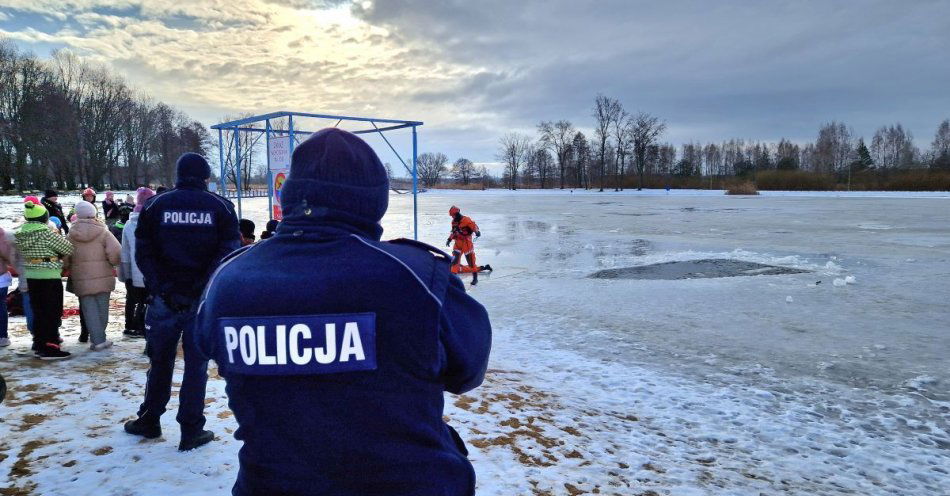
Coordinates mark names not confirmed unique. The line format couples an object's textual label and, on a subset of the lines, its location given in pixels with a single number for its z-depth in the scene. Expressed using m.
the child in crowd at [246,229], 7.21
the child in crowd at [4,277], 5.67
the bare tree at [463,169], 120.12
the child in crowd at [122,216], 8.87
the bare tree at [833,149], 96.44
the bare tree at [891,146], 101.88
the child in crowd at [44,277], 5.58
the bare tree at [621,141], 80.12
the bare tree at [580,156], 89.12
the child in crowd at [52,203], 10.73
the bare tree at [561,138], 89.24
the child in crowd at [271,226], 6.33
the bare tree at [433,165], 117.00
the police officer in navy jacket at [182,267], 3.62
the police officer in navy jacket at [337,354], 1.38
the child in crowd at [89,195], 9.84
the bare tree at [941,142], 88.31
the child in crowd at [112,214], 9.86
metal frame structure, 9.95
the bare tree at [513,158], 106.06
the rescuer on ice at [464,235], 11.95
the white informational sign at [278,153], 9.82
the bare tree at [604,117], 79.94
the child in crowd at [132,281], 6.09
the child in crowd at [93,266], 5.66
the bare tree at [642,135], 78.25
